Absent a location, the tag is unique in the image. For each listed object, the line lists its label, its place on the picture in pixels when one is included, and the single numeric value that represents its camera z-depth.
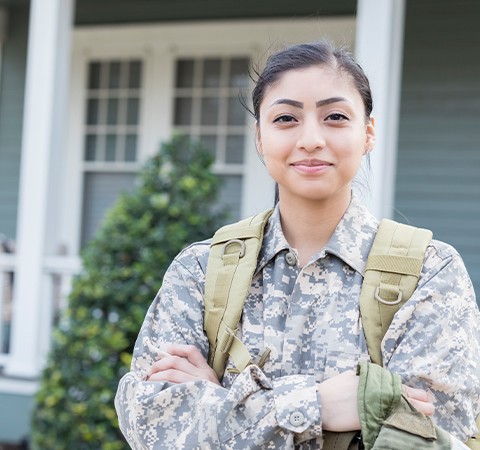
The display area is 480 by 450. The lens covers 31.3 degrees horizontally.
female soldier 1.73
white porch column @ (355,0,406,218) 5.39
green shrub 4.91
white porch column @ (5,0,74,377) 6.16
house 6.18
